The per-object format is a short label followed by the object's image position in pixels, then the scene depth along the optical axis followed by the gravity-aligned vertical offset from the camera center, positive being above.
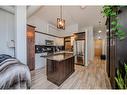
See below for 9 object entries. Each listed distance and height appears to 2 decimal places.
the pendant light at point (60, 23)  2.92 +0.95
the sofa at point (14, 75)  1.36 -0.59
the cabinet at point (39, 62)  3.83 -0.86
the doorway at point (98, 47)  8.83 -0.09
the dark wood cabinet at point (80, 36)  4.63 +0.70
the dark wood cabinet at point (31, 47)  3.37 -0.03
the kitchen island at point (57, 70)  2.35 -0.84
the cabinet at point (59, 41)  5.49 +0.38
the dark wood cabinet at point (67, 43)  5.78 +0.23
